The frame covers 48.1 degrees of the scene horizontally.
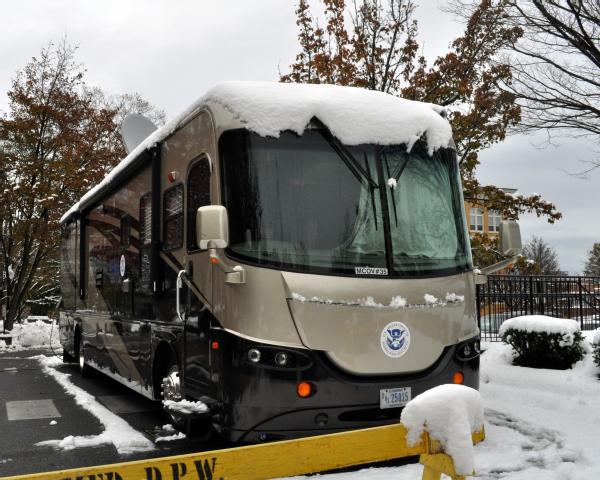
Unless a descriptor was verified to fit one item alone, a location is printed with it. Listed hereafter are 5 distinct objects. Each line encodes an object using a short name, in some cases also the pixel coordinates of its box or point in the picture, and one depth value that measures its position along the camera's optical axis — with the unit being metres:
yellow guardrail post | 3.18
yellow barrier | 3.04
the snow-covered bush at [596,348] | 9.03
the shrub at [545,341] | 9.66
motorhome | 5.34
